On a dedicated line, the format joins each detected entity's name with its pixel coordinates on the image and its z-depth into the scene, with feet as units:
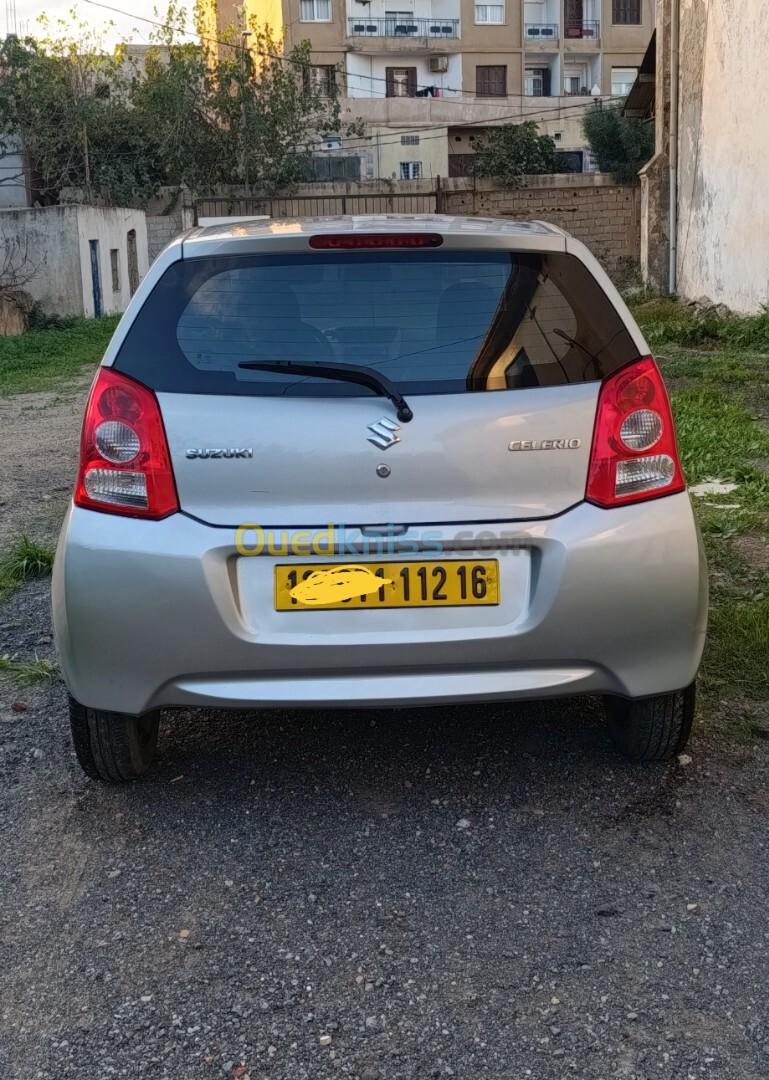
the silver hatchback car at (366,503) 9.61
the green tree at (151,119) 115.65
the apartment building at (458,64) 176.14
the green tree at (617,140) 135.33
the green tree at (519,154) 145.89
